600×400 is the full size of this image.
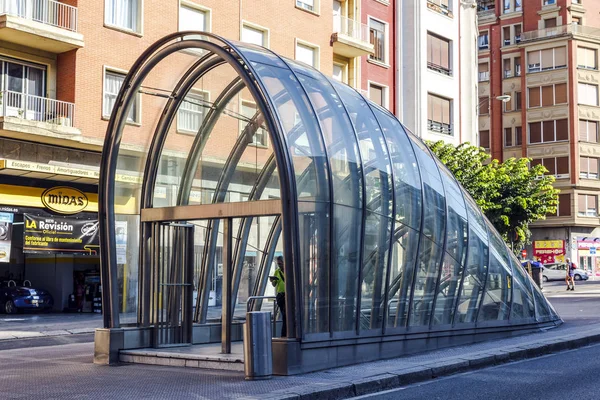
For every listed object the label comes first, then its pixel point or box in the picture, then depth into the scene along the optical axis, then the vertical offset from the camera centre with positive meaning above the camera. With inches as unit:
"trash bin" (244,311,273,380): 406.6 -45.8
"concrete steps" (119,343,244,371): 453.9 -59.9
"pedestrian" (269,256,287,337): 517.0 -19.5
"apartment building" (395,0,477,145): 1547.7 +364.0
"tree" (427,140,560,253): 1455.5 +128.1
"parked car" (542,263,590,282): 2330.2 -47.8
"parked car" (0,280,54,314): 1131.9 -63.3
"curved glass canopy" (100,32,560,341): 442.6 +33.6
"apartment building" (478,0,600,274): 2509.8 +454.4
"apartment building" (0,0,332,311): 962.1 +199.9
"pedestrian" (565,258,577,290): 1674.7 -38.7
